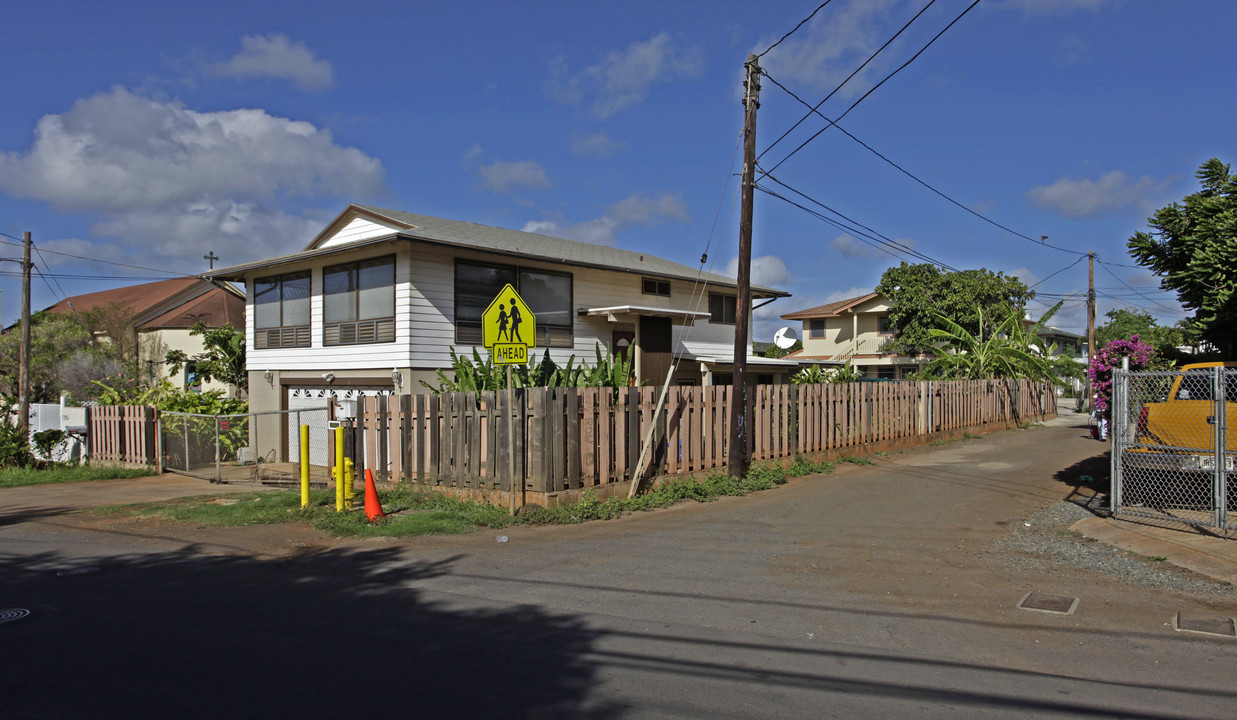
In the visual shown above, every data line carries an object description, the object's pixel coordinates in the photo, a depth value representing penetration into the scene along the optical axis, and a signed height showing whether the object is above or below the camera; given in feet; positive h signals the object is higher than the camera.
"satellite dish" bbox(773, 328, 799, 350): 130.62 +4.93
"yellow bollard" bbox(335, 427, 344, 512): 35.27 -4.06
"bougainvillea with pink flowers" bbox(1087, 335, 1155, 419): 37.40 +0.15
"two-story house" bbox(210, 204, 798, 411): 55.11 +5.16
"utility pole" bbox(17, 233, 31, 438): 66.69 +0.96
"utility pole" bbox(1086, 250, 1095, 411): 122.31 +11.01
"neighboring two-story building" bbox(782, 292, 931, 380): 145.28 +6.01
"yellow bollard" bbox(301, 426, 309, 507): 36.88 -5.06
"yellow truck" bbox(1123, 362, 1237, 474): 30.09 -2.70
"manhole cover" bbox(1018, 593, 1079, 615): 20.81 -6.50
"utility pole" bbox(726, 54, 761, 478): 44.73 +6.89
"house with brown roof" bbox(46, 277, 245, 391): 106.01 +8.58
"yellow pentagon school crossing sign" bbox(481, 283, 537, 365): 33.76 +1.78
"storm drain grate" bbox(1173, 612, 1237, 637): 18.85 -6.43
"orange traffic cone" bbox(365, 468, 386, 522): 34.06 -5.85
